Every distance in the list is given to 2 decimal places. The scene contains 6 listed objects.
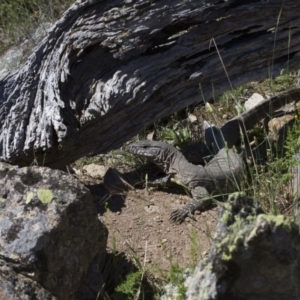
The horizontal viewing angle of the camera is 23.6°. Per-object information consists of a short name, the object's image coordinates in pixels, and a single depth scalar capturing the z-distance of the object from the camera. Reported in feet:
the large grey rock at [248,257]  9.45
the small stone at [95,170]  21.20
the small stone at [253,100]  23.54
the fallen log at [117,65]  18.31
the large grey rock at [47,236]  12.96
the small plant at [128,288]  13.96
